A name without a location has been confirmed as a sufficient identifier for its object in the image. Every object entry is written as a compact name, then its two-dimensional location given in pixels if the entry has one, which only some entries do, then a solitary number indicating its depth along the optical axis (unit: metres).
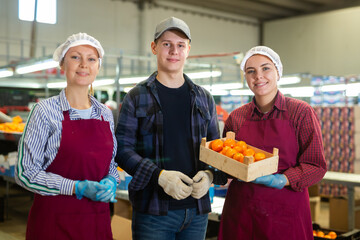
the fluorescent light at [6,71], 7.52
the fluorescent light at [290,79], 7.21
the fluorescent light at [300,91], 8.42
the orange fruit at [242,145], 1.99
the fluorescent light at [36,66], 5.81
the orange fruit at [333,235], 3.77
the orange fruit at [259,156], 1.92
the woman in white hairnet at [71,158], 1.71
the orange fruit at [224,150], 1.95
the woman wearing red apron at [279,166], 2.06
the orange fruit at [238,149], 1.96
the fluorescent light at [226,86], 8.39
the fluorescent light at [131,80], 7.73
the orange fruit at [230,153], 1.92
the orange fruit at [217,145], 1.96
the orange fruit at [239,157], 1.87
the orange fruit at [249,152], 1.94
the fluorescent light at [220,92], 10.05
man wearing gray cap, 1.88
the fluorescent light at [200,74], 6.15
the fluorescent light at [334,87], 8.46
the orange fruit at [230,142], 2.02
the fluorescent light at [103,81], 9.19
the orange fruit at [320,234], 3.73
